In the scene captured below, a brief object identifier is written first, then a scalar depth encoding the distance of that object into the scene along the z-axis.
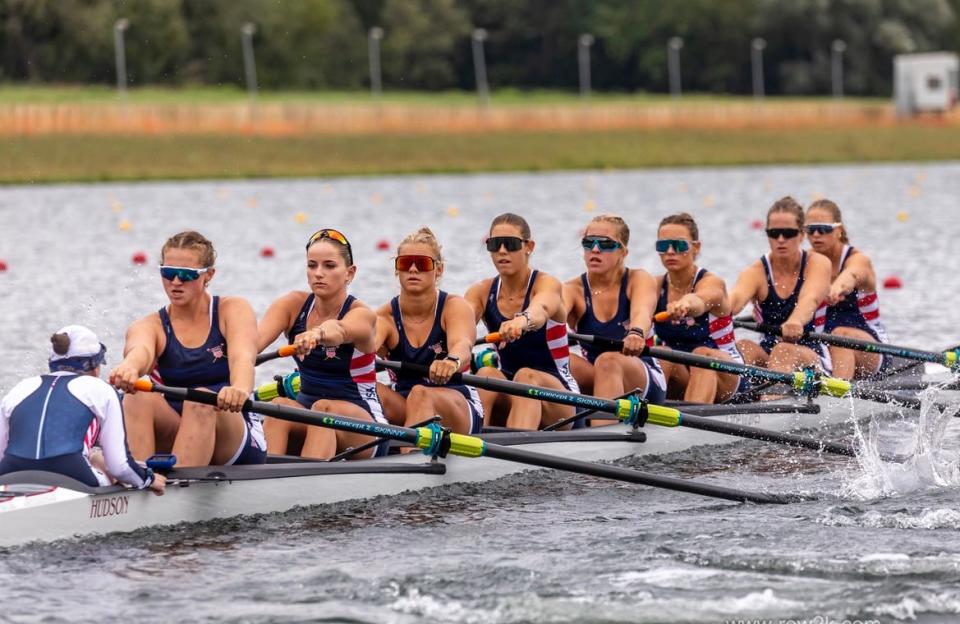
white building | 141.37
